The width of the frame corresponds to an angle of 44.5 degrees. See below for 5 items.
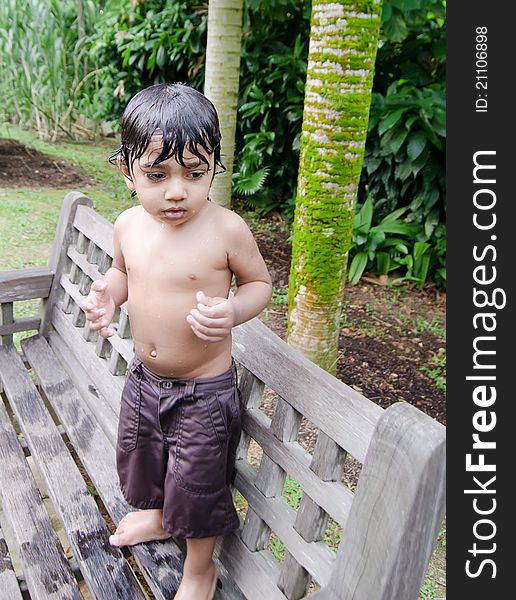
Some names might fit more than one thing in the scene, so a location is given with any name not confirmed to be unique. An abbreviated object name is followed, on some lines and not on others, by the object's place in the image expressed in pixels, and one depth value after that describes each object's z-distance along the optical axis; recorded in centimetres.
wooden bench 117
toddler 140
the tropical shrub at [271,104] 562
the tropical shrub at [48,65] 807
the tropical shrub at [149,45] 624
